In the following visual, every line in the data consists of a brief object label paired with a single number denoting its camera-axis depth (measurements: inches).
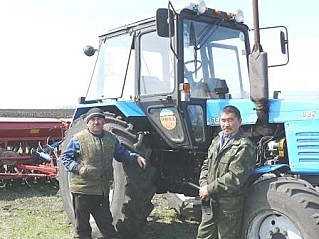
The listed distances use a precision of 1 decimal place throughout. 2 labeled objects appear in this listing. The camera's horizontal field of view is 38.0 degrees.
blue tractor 148.9
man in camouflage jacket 144.1
